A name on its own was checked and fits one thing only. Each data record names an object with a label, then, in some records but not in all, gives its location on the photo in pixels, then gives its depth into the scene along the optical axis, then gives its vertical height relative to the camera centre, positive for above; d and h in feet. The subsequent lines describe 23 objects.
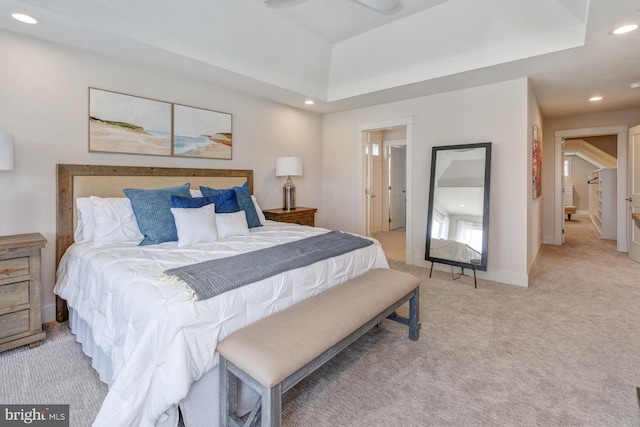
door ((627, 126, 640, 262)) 15.14 +1.32
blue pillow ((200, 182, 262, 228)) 10.84 +0.34
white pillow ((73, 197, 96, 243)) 8.63 -0.34
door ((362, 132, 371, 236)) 16.71 +1.72
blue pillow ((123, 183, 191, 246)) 8.34 -0.16
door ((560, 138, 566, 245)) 19.26 +3.56
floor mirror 12.26 +0.22
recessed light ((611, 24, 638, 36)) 7.89 +4.73
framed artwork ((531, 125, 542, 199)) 13.07 +2.22
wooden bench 4.25 -2.06
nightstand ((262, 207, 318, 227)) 13.89 -0.21
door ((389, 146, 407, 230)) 24.77 +1.97
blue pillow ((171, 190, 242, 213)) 8.83 +0.26
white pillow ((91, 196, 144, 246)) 8.31 -0.33
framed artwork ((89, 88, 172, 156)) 9.49 +2.79
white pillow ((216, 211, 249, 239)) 9.21 -0.44
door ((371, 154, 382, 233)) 22.86 +1.54
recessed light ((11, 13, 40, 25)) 7.34 +4.59
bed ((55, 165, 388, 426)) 4.40 -1.70
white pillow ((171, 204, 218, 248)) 8.16 -0.42
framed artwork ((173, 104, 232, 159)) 11.36 +2.98
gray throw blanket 5.19 -1.07
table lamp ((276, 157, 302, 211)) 14.37 +1.91
